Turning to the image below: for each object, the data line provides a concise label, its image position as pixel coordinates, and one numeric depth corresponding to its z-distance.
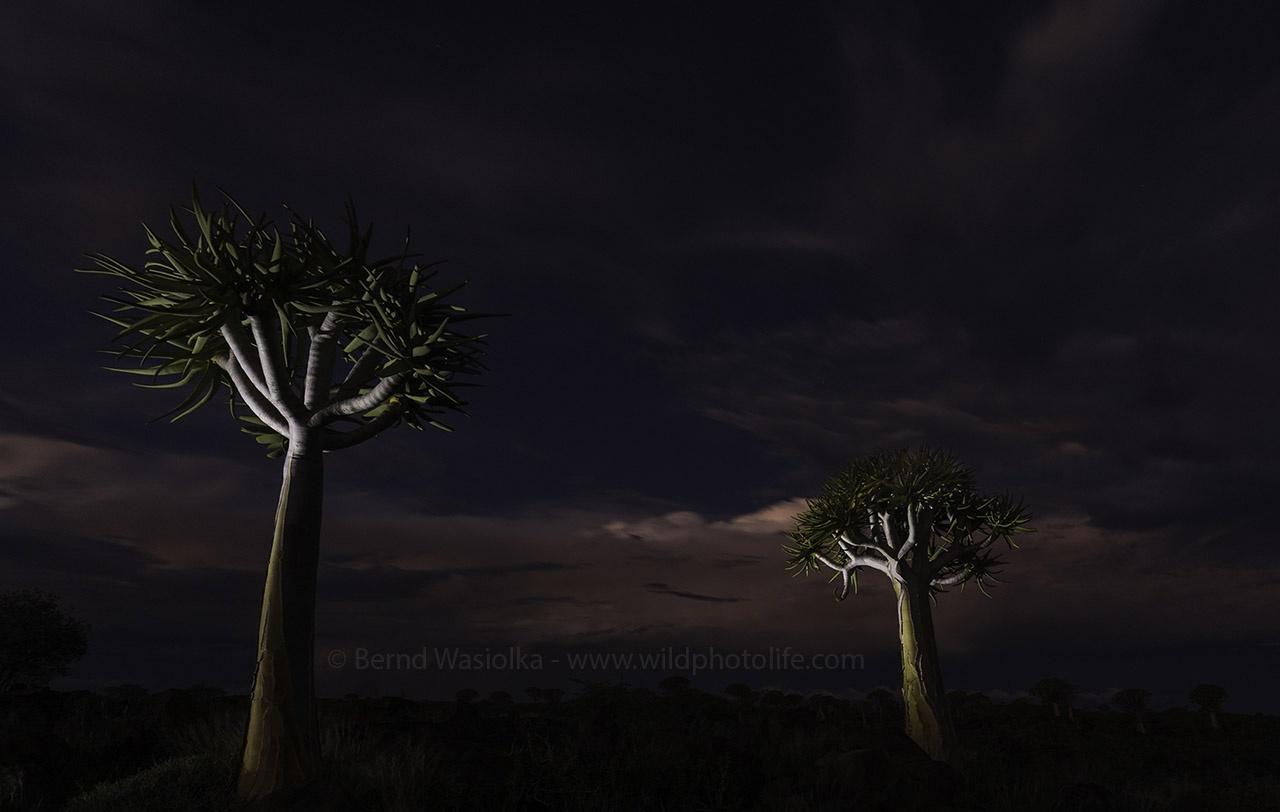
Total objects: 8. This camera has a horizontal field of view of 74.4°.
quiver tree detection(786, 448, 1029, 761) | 20.64
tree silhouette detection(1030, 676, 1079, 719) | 40.81
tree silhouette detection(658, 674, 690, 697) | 36.06
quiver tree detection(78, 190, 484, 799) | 10.36
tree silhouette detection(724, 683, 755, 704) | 39.59
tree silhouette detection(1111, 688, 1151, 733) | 40.72
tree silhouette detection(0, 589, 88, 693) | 31.53
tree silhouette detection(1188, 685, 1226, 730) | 38.19
